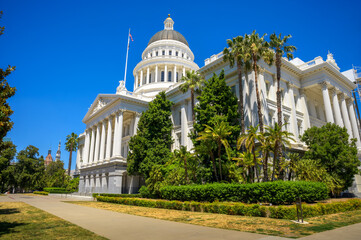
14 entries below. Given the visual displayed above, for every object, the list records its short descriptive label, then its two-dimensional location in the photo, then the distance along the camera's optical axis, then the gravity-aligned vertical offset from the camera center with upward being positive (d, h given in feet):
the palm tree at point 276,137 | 66.85 +12.51
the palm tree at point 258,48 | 85.51 +47.72
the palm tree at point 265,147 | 68.84 +9.98
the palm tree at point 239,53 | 87.45 +48.55
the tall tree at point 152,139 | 118.11 +22.80
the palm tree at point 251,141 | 71.48 +12.12
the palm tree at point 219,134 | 78.48 +15.71
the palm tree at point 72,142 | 247.17 +43.66
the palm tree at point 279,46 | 86.17 +48.46
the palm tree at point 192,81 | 109.29 +46.20
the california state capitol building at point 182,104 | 107.45 +43.53
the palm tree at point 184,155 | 88.69 +10.11
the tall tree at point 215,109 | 90.45 +28.41
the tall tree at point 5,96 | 42.52 +16.07
